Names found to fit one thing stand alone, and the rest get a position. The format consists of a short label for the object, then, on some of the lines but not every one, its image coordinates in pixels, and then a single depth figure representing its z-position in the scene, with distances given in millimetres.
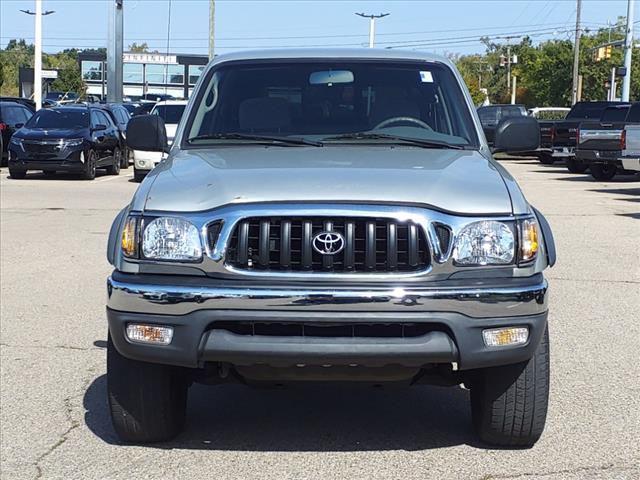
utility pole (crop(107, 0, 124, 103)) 38375
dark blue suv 21844
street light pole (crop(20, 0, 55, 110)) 33500
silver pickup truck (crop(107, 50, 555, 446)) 4066
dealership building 68188
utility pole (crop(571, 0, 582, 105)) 49156
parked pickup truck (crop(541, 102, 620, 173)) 27203
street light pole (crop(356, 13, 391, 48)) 65375
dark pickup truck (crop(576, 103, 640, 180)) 21859
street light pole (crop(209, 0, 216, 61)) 40488
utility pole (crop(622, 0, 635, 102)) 38781
